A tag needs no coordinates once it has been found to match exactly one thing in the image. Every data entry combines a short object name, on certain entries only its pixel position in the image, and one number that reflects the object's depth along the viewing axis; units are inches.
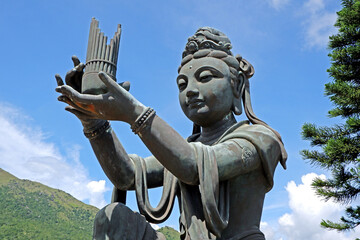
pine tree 470.9
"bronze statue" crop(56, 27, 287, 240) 131.6
